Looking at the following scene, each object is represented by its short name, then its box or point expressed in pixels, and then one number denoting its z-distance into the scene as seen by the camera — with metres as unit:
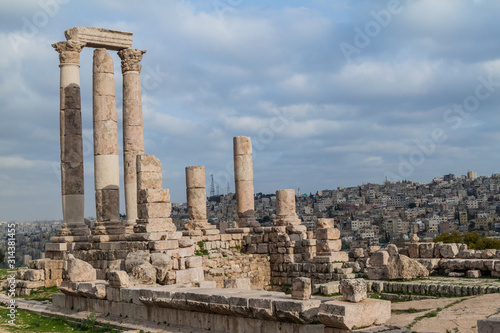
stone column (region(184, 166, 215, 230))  24.25
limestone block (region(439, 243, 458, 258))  20.09
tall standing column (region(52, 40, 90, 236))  24.41
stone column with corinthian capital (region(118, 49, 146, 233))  25.56
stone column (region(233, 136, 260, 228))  25.72
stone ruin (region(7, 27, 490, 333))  15.31
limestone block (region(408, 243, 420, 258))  21.22
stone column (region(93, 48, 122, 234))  24.20
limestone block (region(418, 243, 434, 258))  20.84
